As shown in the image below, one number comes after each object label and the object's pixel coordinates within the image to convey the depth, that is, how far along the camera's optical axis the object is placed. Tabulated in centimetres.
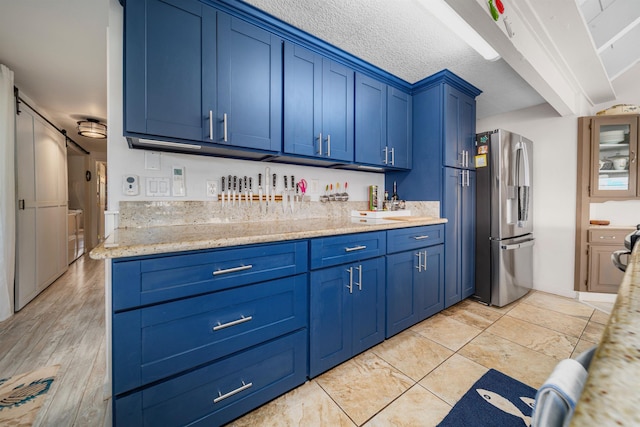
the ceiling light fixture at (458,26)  152
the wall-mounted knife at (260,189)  199
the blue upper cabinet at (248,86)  155
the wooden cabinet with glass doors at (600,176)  267
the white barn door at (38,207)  270
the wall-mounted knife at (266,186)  202
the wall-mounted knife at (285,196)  212
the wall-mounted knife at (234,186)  187
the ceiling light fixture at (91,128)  388
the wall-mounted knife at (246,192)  193
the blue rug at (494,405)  130
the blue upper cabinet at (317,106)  183
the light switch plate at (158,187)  158
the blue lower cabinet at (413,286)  195
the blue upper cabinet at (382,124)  227
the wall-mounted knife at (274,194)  206
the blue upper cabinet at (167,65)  131
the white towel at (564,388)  29
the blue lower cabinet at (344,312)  151
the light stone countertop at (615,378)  17
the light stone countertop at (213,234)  100
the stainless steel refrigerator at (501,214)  260
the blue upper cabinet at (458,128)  246
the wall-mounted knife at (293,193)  216
